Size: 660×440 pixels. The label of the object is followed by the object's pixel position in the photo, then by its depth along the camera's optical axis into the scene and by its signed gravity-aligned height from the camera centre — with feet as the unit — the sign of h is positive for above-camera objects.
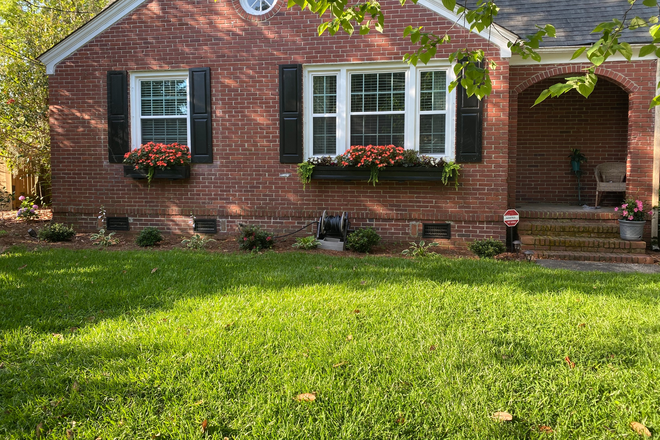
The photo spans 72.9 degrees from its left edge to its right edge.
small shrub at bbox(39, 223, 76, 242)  23.35 -2.26
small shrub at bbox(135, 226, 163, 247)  22.59 -2.42
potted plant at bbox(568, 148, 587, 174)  28.96 +2.06
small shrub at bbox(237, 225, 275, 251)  21.71 -2.41
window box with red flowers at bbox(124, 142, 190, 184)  24.17 +1.59
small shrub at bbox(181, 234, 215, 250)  22.38 -2.66
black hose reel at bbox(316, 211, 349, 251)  22.15 -2.07
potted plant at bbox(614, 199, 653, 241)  22.35 -1.49
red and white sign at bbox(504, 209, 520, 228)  21.67 -1.31
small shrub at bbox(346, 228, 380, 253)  21.53 -2.37
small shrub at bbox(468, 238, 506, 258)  21.35 -2.74
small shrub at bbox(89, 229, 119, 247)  22.65 -2.56
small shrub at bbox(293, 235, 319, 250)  21.93 -2.60
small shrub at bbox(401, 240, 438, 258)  20.95 -2.89
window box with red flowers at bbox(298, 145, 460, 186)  22.59 +1.24
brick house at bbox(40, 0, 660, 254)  23.00 +4.30
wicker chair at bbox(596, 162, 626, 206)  27.07 +1.01
